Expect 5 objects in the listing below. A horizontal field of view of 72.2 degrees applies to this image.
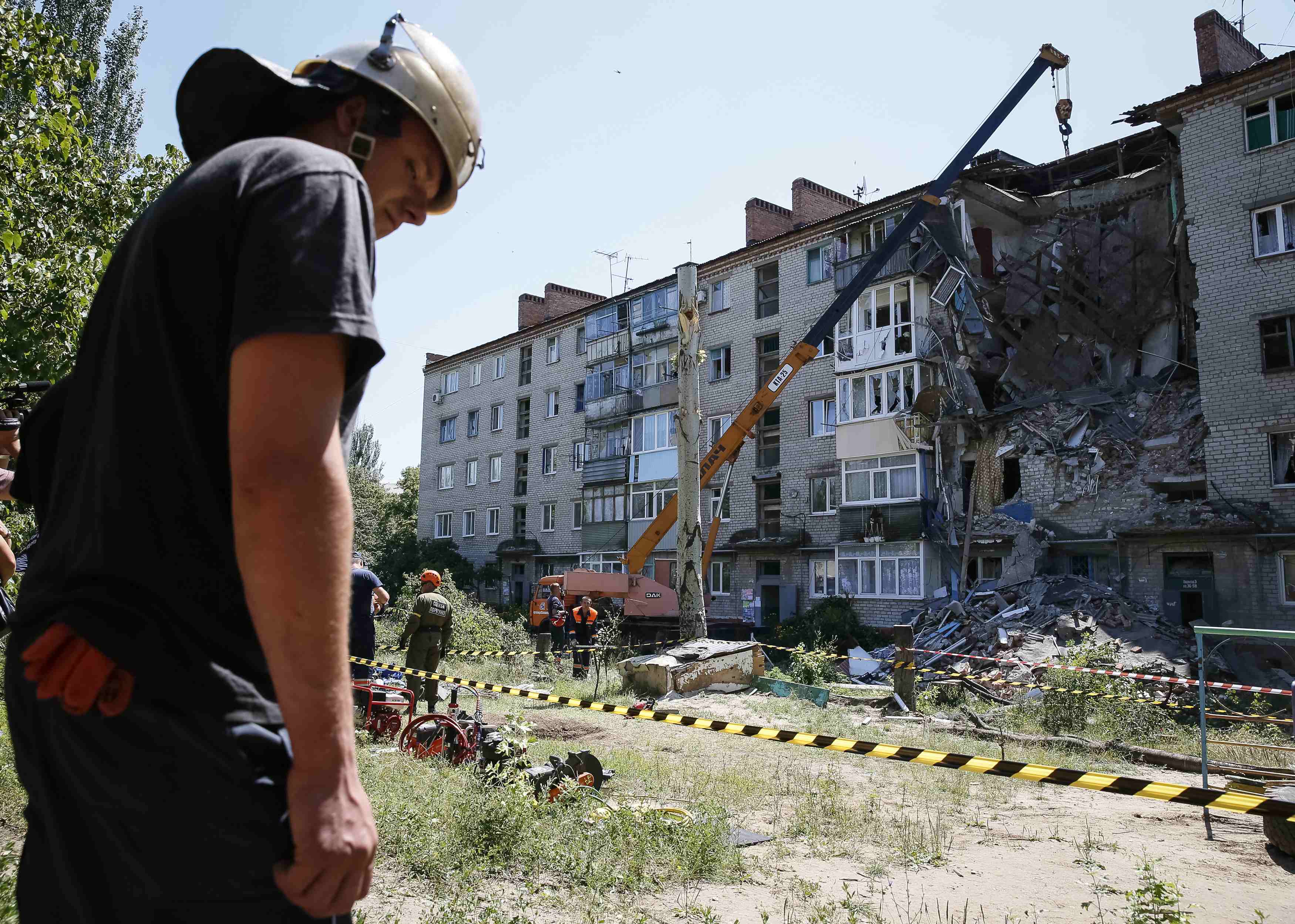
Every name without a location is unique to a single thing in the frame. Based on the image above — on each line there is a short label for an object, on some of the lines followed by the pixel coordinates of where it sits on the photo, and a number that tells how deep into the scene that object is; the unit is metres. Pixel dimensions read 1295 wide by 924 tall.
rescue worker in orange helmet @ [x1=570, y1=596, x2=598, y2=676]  21.39
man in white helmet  1.18
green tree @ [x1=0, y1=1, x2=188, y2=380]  7.26
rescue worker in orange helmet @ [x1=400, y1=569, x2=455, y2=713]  11.74
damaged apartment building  21.91
